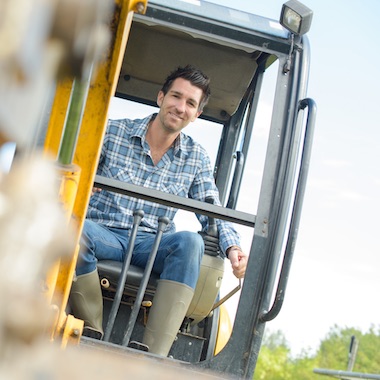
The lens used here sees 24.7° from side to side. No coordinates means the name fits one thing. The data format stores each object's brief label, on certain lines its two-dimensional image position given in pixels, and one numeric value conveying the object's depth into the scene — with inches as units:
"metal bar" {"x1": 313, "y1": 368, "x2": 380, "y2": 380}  215.3
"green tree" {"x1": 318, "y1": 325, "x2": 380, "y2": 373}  1107.7
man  134.4
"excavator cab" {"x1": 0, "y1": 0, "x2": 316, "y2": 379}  90.0
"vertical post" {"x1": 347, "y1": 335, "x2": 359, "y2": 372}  302.2
